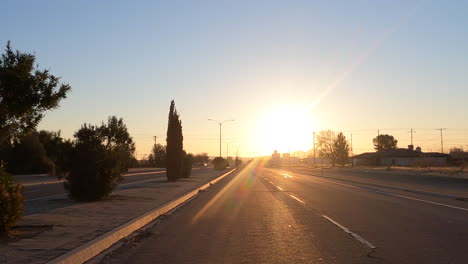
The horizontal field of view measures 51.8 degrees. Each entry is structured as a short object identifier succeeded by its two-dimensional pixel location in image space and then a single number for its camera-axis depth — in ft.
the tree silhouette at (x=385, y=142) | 472.44
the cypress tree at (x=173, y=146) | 125.80
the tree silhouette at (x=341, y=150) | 379.76
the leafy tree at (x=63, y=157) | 65.16
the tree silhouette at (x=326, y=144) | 419.62
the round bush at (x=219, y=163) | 304.79
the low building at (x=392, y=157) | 340.22
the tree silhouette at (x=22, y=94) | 38.50
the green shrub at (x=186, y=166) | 150.12
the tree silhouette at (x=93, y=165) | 64.44
